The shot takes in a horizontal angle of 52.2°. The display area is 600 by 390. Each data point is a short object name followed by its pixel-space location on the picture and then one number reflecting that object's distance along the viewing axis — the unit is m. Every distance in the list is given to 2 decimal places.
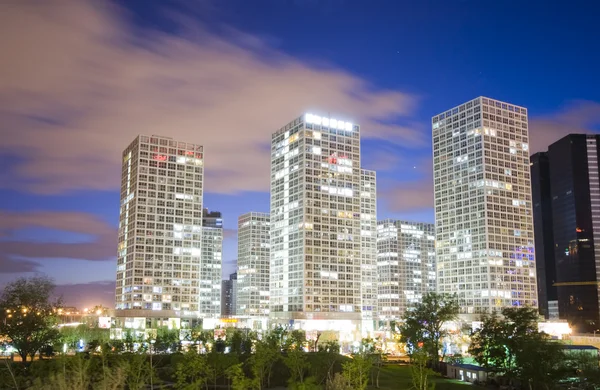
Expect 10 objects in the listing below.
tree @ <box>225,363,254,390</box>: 73.06
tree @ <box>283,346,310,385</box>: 109.50
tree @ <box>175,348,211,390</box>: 86.50
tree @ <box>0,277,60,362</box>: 132.00
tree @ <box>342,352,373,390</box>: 83.74
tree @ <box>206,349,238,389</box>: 109.50
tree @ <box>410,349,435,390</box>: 81.91
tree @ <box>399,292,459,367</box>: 155.00
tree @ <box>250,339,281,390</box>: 105.50
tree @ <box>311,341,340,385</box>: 114.84
